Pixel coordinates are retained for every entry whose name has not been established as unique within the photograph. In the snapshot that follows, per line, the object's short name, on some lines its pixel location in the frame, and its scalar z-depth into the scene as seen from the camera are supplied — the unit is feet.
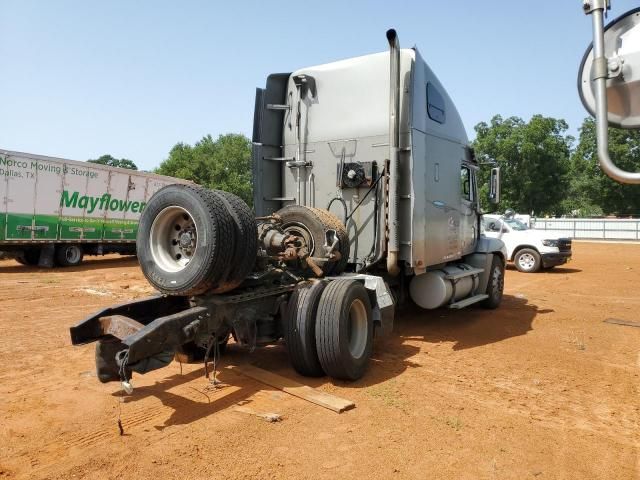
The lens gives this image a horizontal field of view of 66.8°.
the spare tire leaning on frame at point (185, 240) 13.85
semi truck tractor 14.25
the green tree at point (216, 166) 159.33
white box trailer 49.90
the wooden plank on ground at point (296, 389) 14.12
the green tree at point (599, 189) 130.11
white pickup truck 54.65
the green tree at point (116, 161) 295.36
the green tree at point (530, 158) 136.56
